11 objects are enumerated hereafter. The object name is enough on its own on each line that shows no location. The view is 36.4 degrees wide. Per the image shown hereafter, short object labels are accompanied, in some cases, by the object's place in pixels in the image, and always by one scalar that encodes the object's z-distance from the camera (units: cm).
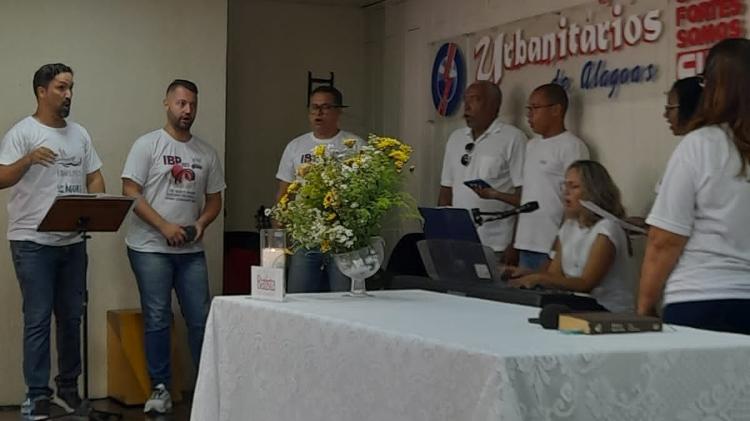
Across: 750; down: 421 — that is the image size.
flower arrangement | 339
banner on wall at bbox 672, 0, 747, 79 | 484
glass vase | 346
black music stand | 521
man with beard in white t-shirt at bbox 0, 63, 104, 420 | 552
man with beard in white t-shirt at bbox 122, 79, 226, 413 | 593
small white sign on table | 332
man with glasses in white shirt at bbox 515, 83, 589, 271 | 564
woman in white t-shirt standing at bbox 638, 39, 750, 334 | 297
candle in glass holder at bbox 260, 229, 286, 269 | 342
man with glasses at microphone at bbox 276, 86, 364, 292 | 607
